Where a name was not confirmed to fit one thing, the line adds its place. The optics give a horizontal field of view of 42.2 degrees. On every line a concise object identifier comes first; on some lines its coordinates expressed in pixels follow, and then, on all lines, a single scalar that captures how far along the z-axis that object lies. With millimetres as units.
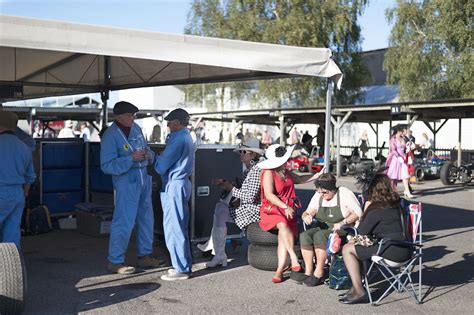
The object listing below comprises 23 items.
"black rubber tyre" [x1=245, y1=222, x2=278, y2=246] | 7027
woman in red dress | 6629
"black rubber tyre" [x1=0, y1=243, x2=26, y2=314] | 4930
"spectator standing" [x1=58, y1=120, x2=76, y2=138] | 21691
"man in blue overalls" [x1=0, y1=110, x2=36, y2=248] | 6066
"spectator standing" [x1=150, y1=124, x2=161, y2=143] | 24091
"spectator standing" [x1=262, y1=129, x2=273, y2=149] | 32316
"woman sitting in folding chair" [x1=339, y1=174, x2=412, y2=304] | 5883
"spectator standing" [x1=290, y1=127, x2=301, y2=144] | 28797
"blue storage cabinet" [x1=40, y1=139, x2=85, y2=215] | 9977
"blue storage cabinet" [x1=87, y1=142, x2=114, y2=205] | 9938
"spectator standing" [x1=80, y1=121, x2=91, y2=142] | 20775
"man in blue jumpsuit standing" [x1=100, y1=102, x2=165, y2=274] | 6801
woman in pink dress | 14305
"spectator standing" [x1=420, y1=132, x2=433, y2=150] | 27016
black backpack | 9297
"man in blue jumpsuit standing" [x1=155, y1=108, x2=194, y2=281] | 6676
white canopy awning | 5793
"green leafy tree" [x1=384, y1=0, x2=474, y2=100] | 26375
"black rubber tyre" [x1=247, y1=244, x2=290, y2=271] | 7098
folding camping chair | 5824
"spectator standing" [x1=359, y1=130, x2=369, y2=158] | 25953
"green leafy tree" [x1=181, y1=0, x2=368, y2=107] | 36656
